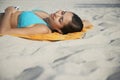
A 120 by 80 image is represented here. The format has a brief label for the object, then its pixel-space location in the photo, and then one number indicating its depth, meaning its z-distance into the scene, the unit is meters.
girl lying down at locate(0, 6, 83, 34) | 2.84
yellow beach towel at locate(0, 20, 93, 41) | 2.75
